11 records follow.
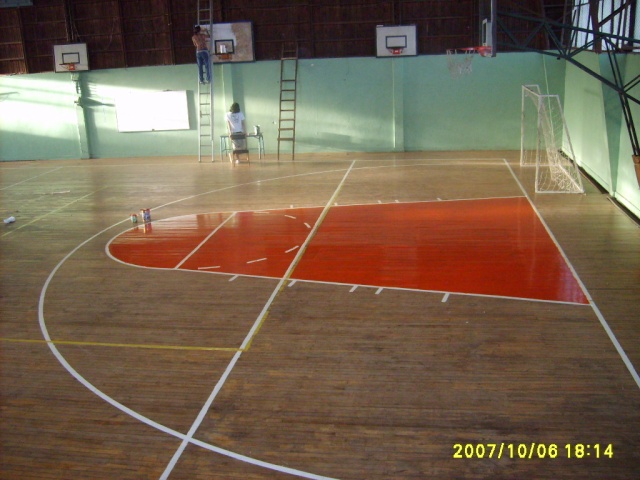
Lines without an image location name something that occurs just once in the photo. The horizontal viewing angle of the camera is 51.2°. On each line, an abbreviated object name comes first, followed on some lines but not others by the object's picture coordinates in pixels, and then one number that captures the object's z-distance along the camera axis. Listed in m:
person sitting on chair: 19.48
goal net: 14.30
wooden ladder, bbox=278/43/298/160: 20.75
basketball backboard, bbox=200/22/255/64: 20.75
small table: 20.88
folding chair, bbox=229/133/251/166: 19.42
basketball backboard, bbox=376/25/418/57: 20.23
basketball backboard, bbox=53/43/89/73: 21.48
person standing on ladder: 19.41
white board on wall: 21.75
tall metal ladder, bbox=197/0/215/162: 20.57
